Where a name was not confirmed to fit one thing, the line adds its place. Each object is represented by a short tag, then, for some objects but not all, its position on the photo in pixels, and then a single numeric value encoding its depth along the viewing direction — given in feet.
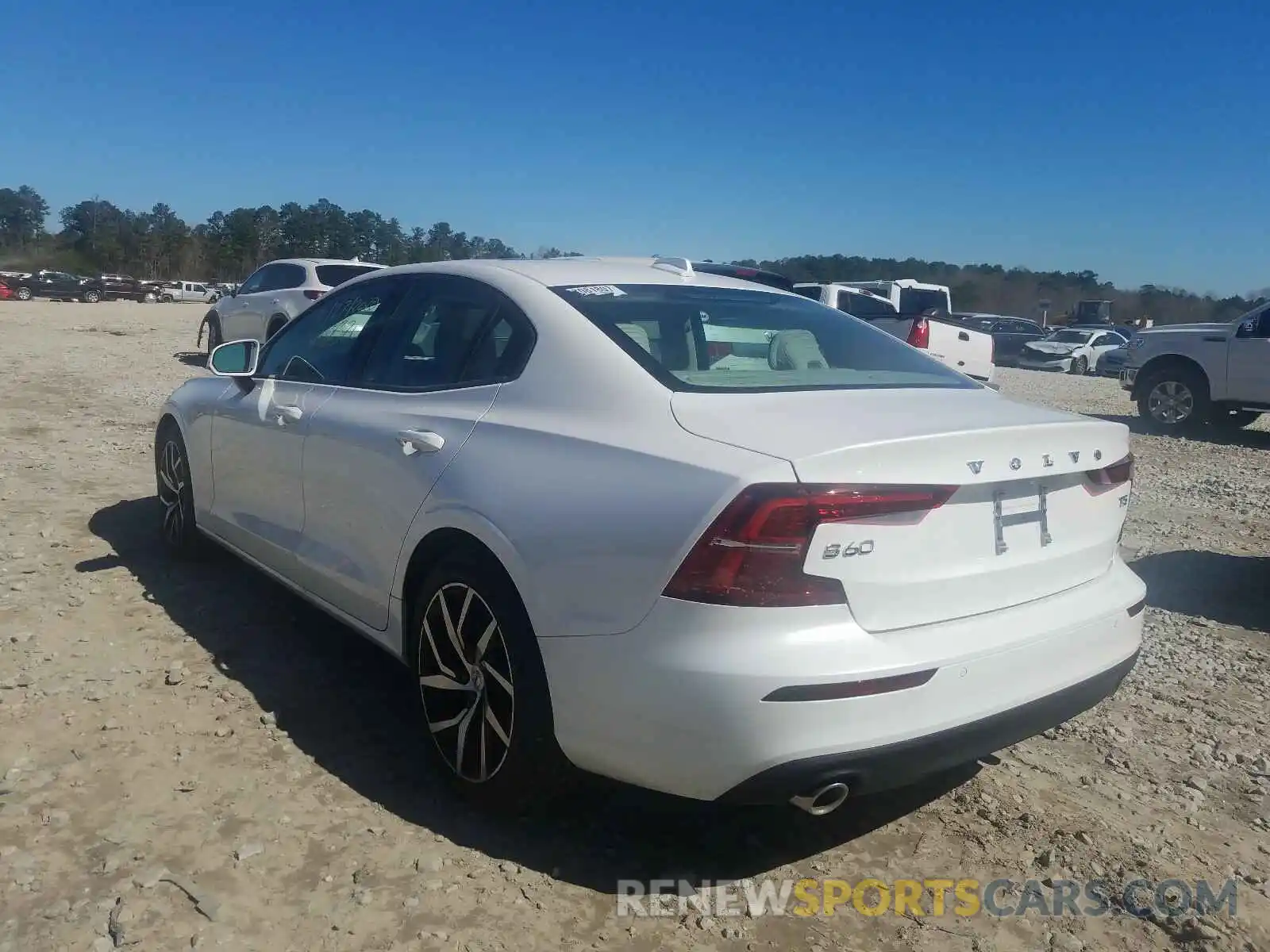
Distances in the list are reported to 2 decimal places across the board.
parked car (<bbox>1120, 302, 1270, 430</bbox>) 38.83
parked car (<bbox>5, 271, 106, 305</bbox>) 154.51
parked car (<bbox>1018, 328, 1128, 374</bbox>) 96.94
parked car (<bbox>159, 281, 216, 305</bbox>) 188.00
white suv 46.83
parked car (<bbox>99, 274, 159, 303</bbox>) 173.37
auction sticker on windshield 10.46
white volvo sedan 7.39
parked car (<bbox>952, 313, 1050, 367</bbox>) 100.68
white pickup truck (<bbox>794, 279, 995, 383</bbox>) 46.39
